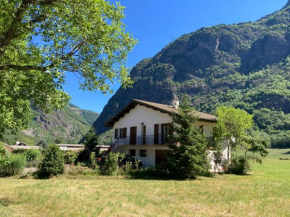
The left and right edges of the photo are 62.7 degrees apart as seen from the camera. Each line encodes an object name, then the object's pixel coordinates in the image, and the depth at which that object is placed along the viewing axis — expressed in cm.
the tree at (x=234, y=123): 2253
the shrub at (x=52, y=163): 1653
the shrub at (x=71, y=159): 1906
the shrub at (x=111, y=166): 1825
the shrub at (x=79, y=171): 1761
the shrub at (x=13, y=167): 1683
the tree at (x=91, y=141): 3366
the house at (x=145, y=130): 2366
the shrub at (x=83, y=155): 3250
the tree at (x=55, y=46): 705
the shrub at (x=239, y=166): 2142
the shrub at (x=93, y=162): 1928
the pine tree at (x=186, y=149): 1736
